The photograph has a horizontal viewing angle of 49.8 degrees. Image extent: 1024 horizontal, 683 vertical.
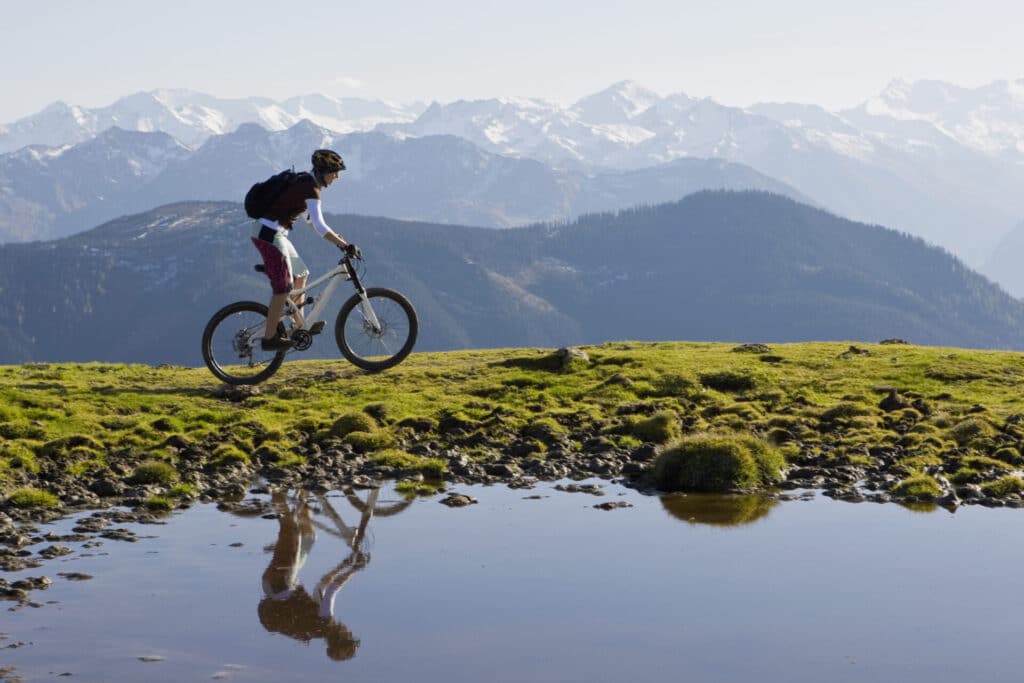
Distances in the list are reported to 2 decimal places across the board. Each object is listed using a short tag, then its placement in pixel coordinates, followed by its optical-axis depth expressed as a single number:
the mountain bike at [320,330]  22.53
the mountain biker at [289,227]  21.43
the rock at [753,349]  31.95
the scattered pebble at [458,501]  15.99
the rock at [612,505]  15.92
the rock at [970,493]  16.40
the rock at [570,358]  27.33
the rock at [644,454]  19.41
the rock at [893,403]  23.50
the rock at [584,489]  17.10
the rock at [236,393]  22.75
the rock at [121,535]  13.49
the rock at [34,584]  11.23
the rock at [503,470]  18.31
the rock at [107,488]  16.12
